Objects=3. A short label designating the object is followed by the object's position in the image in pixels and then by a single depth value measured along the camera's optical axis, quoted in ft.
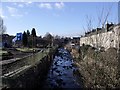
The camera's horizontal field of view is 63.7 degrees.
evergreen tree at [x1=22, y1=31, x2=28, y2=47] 98.68
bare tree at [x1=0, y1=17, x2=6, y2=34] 80.80
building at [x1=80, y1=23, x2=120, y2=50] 20.23
